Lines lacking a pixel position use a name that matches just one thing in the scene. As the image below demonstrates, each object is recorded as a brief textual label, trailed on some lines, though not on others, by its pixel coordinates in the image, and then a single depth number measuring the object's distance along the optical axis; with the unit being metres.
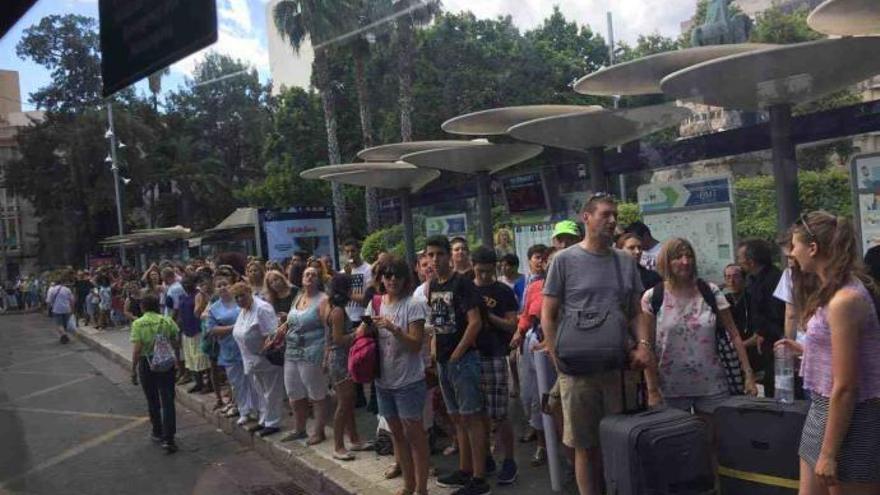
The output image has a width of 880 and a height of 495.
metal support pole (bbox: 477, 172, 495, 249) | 9.20
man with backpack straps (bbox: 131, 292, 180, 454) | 7.12
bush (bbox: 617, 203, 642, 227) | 9.34
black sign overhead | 3.22
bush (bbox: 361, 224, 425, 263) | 14.57
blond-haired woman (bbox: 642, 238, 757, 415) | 4.01
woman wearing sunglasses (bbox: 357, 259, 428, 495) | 4.88
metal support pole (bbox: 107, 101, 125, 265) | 24.77
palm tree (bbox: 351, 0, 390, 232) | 23.06
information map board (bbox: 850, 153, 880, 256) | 5.56
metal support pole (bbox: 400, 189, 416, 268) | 10.86
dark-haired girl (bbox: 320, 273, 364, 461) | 5.70
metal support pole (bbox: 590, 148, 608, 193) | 7.71
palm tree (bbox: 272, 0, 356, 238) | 22.27
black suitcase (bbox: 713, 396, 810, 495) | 3.31
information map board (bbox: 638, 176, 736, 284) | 6.53
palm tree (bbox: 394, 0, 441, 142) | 23.96
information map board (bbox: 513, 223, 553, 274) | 8.45
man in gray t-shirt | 3.84
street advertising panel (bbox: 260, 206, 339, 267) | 13.84
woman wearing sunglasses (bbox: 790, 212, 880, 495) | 2.60
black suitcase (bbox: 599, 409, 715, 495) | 3.40
